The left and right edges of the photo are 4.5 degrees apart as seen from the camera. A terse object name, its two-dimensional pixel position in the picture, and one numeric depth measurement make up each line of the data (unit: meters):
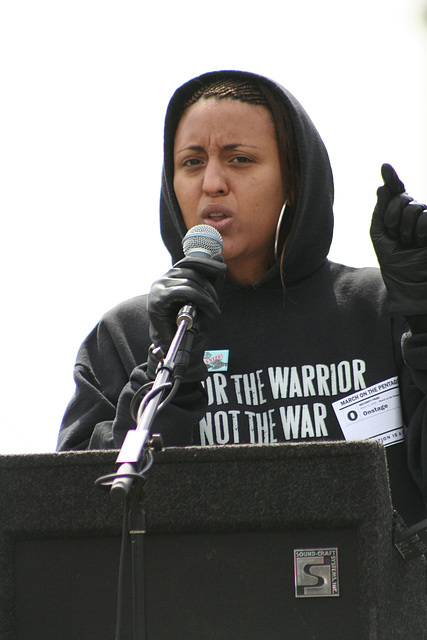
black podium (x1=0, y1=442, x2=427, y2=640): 5.96
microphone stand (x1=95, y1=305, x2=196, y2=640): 5.44
